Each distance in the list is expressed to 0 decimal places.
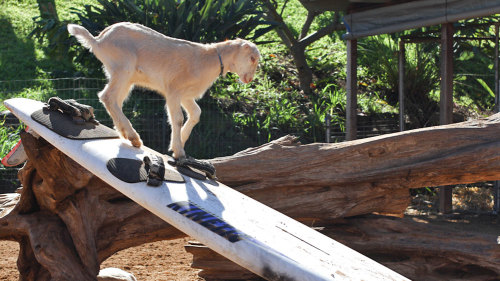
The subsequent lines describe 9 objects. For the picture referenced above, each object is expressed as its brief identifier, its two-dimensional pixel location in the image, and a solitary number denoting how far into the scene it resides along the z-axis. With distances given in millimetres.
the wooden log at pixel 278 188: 4512
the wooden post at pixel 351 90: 8375
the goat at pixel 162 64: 4453
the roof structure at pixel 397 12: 6805
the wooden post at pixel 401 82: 8586
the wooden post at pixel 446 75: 7320
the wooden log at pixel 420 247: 4566
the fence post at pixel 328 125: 8664
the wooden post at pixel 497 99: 7727
